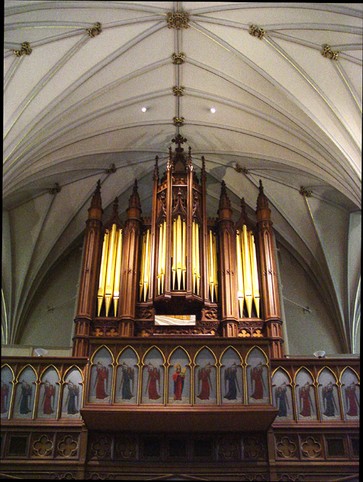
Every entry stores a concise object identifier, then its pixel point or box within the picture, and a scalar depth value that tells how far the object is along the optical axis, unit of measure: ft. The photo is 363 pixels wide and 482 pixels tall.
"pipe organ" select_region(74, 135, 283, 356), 40.93
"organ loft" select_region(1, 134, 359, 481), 33.17
